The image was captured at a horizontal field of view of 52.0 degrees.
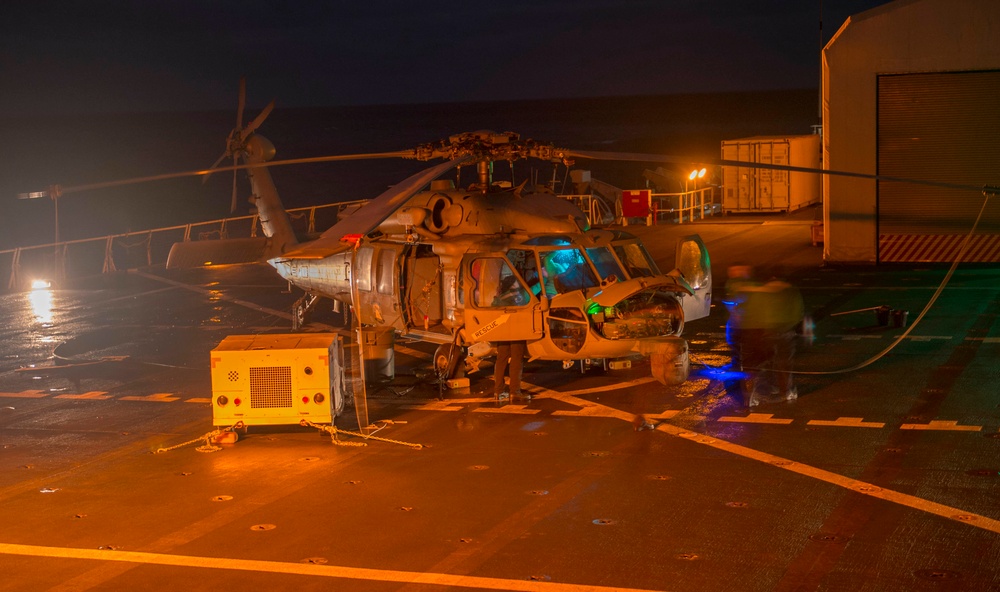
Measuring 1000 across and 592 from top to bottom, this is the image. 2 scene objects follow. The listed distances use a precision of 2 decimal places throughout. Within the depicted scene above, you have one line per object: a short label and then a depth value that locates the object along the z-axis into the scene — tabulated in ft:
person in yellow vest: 43.73
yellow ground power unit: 40.91
